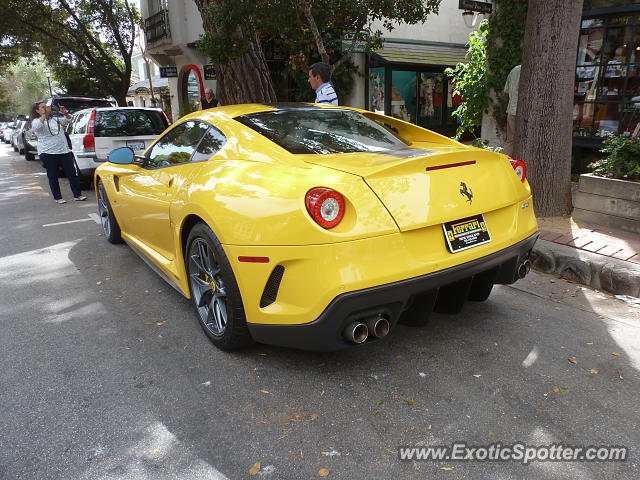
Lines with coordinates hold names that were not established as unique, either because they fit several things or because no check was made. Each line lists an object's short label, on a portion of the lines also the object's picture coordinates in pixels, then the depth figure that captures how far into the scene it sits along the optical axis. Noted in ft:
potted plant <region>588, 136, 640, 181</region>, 15.82
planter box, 15.48
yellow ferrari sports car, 7.71
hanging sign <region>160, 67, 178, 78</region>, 59.26
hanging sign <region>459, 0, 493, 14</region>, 27.78
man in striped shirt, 18.26
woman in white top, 26.86
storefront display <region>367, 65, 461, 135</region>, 50.01
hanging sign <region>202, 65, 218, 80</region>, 48.67
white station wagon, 30.09
